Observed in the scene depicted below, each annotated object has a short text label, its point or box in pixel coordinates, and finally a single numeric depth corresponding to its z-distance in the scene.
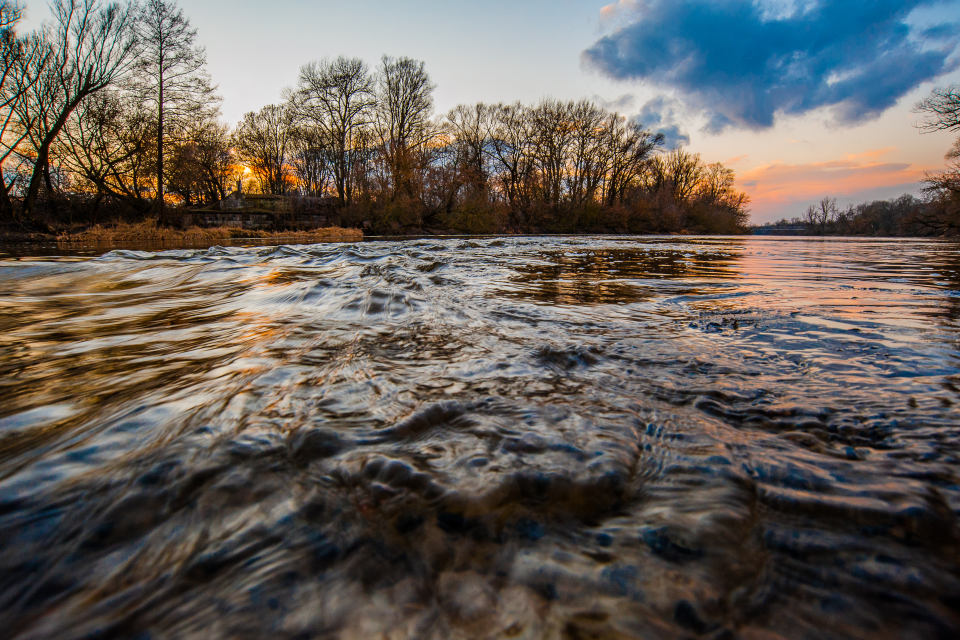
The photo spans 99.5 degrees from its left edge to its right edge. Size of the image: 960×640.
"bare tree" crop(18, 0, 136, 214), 15.98
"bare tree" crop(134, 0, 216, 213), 19.38
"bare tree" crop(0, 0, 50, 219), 14.40
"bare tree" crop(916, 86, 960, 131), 23.44
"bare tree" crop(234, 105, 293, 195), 37.12
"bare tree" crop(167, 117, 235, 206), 22.72
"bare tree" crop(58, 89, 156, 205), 19.02
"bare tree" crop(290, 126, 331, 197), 35.72
